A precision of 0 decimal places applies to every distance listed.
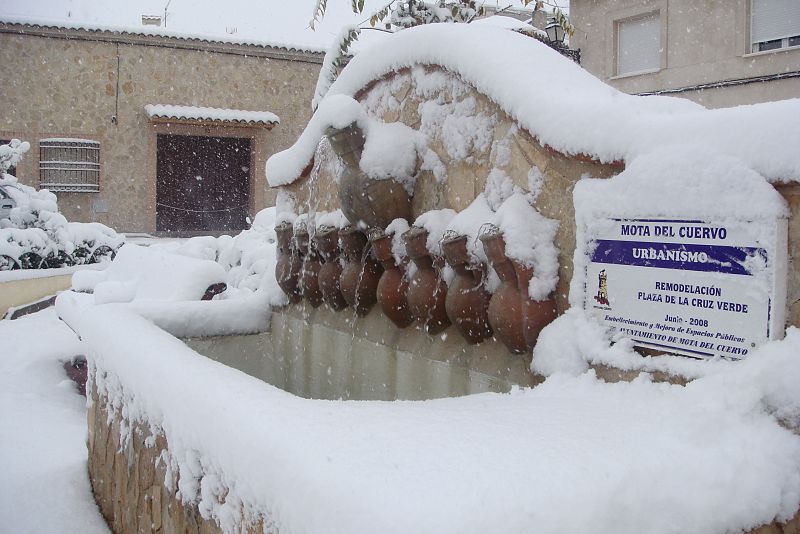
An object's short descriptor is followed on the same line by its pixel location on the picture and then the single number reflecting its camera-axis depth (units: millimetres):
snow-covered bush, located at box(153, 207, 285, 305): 6199
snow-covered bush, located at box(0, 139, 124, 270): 8547
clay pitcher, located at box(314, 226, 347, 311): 3006
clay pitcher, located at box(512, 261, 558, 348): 1945
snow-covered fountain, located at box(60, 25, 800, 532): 1081
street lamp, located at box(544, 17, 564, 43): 8438
